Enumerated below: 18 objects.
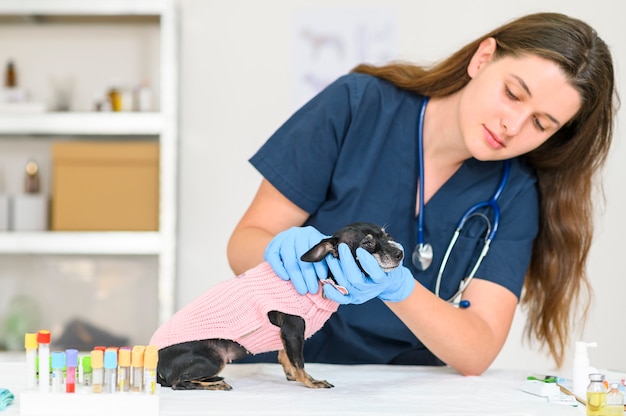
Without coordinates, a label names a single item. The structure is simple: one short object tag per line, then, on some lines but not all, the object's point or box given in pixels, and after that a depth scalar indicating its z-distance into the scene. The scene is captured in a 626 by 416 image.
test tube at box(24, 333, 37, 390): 2.72
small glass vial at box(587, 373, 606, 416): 2.73
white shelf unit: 4.68
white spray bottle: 2.95
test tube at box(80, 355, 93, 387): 2.73
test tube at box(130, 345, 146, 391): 2.71
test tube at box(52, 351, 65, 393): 2.71
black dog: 2.86
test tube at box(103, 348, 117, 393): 2.70
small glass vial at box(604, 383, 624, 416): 2.73
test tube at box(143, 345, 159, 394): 2.71
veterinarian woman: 3.15
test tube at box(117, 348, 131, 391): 2.71
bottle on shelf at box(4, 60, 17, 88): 5.03
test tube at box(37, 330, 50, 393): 2.70
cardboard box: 4.75
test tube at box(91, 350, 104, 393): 2.70
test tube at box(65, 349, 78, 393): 2.71
